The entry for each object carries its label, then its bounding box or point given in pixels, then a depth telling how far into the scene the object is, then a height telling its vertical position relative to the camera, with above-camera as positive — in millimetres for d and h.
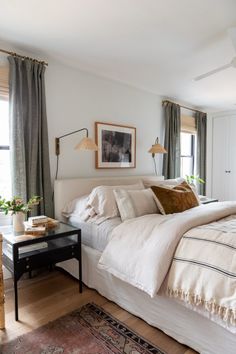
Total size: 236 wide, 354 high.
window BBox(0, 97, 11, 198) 2543 +142
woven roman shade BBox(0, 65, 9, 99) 2412 +870
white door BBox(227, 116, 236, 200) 5031 +157
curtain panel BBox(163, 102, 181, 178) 4223 +472
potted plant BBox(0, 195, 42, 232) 2130 -379
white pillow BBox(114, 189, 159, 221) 2324 -363
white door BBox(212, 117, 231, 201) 5145 +165
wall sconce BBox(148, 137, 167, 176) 3547 +263
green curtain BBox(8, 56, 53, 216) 2439 +365
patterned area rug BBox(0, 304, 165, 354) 1577 -1202
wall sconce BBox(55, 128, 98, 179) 2641 +242
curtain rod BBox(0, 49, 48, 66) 2408 +1157
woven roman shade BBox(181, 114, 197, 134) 4645 +841
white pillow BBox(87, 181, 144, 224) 2381 -376
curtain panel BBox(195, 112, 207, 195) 5043 +457
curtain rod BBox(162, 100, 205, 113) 4625 +1170
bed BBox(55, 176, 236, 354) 1458 -1029
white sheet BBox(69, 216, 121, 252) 2211 -634
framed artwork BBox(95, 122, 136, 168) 3301 +313
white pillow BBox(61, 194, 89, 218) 2637 -447
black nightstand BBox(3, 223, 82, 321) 1909 -740
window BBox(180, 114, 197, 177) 4745 +448
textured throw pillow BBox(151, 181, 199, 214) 2422 -344
